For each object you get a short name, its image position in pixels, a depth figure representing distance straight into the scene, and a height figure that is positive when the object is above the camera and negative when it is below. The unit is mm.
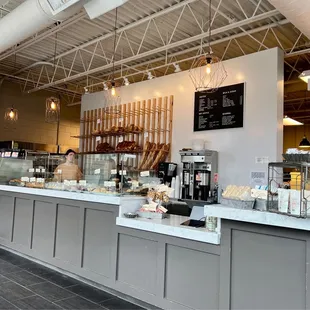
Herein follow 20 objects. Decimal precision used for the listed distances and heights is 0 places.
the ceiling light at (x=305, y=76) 4500 +1479
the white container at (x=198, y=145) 6125 +604
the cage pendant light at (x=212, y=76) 6209 +1999
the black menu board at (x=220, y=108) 5844 +1304
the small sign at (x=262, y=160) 5402 +327
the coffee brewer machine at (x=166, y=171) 6445 +79
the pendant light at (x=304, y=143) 9764 +1161
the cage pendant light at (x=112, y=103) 7755 +1751
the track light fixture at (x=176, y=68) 6730 +2250
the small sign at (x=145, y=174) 3682 +4
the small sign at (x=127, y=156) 3620 +197
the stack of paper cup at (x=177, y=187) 6296 -222
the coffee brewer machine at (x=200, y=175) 5840 +39
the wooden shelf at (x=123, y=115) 7262 +1448
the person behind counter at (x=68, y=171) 4168 +0
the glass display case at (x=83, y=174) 3607 -29
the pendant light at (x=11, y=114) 7281 +1219
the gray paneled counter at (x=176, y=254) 2195 -698
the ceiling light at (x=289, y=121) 7966 +1494
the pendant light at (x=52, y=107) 6547 +1273
